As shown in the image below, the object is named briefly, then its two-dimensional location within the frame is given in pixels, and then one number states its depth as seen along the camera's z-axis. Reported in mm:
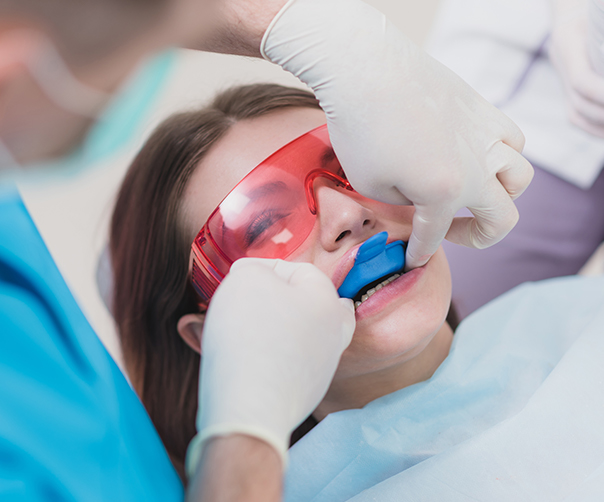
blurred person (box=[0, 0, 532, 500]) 493
